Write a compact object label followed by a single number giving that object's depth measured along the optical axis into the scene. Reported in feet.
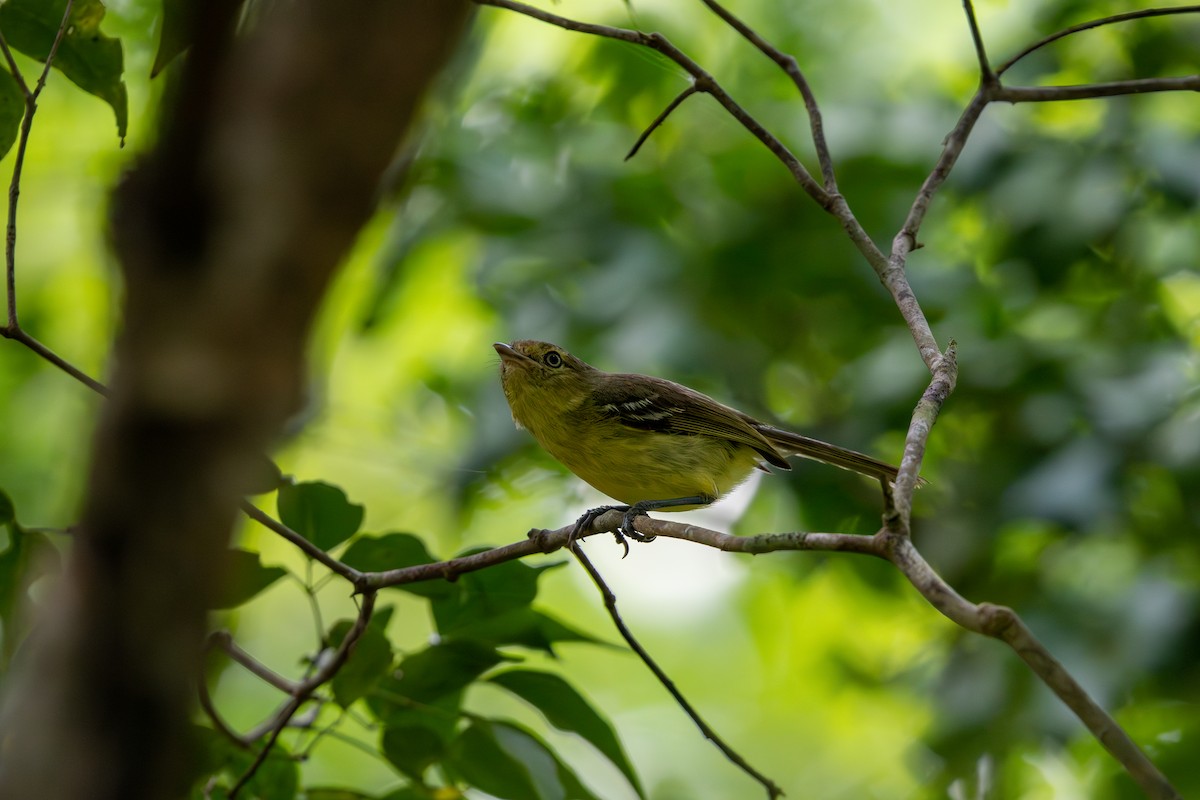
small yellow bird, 32.09
